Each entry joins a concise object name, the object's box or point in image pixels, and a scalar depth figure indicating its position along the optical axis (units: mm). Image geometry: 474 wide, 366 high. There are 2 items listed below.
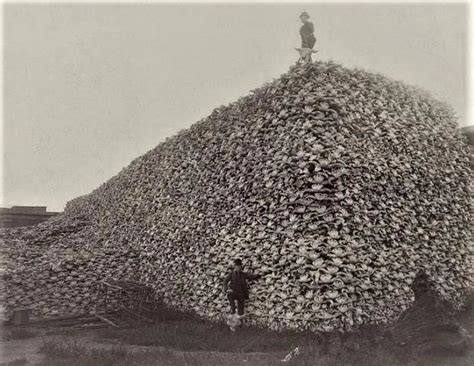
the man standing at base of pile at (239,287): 10156
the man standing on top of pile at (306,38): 12406
